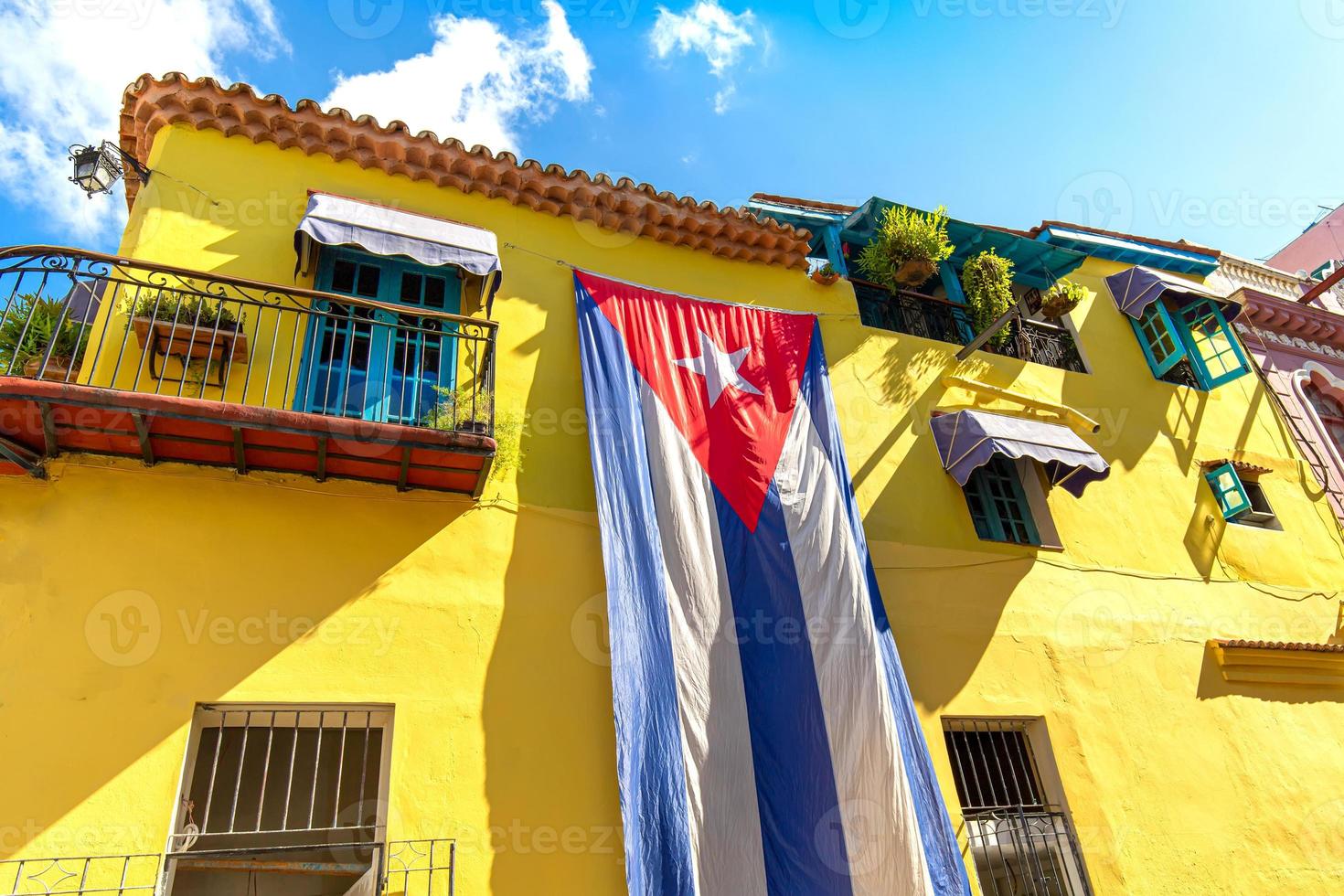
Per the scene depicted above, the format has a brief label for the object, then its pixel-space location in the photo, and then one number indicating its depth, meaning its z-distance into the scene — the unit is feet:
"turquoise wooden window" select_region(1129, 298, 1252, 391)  32.42
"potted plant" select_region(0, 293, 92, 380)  18.81
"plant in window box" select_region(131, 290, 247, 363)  17.44
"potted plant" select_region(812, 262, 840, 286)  28.63
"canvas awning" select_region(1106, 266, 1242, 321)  32.53
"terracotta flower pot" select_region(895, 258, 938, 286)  28.96
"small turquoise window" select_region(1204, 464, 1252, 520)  28.96
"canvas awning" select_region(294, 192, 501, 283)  19.69
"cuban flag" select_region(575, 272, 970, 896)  16.88
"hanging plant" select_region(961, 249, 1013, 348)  29.50
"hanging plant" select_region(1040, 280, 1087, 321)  30.58
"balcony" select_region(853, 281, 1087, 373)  29.78
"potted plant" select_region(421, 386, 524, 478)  18.47
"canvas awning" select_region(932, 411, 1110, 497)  24.70
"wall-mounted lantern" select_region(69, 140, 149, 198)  19.89
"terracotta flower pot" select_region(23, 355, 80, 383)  17.35
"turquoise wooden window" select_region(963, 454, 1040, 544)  25.80
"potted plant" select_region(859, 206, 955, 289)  28.99
